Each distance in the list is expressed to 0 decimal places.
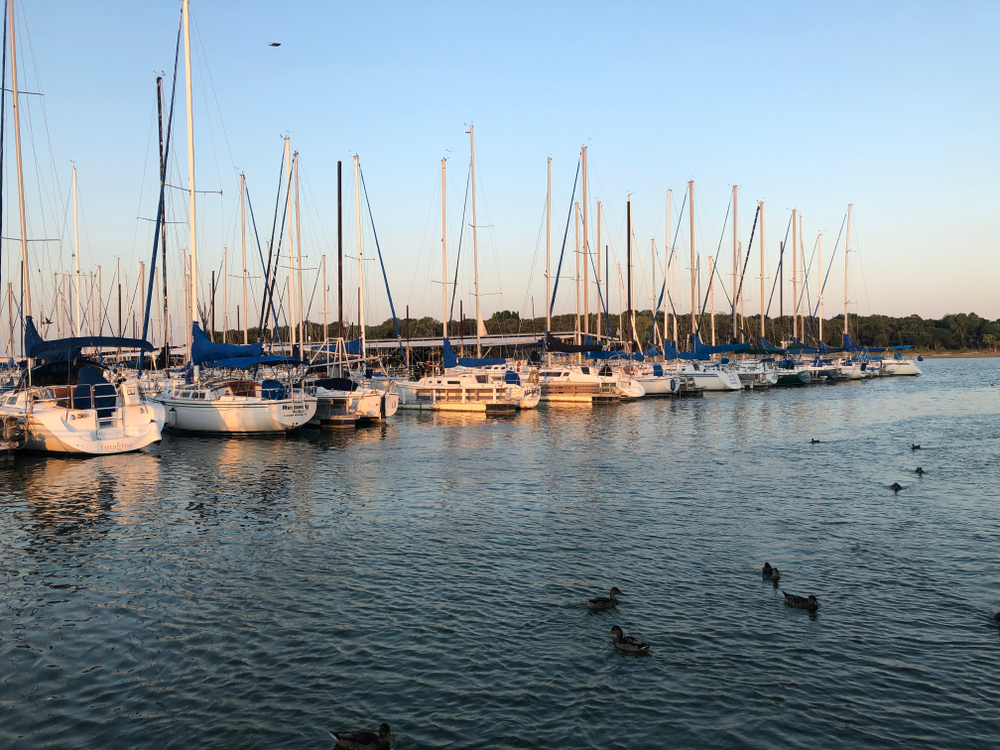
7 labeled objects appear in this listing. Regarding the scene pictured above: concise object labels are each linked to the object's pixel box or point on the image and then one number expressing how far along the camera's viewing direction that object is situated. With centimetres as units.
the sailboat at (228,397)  3578
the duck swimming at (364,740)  852
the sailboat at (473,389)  5050
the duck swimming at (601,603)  1267
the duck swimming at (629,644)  1102
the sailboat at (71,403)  2912
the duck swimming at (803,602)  1273
